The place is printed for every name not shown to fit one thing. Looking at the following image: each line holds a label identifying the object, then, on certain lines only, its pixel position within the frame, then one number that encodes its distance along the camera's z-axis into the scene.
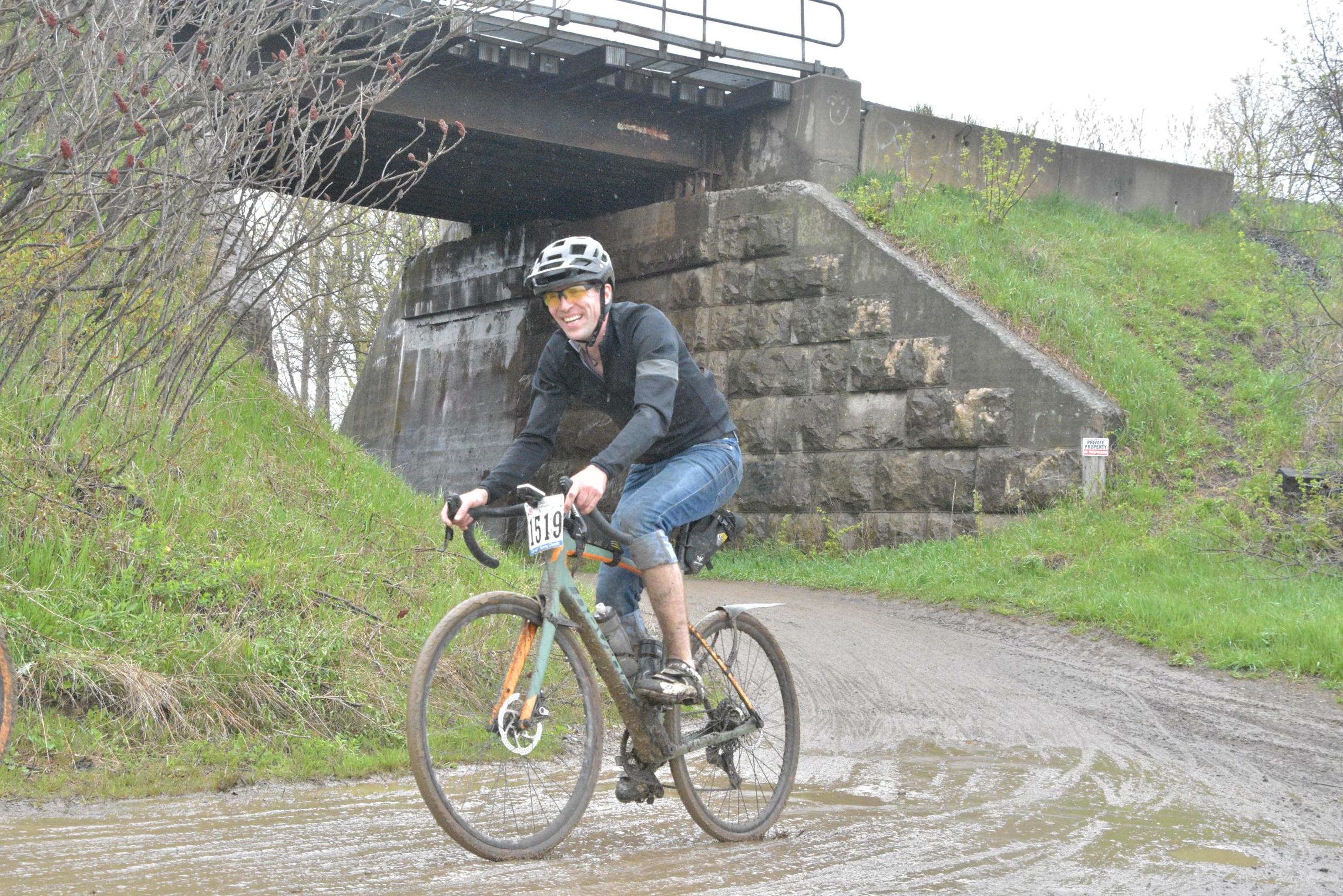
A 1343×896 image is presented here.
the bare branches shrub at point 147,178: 7.41
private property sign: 14.86
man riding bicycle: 4.85
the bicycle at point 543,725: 4.29
